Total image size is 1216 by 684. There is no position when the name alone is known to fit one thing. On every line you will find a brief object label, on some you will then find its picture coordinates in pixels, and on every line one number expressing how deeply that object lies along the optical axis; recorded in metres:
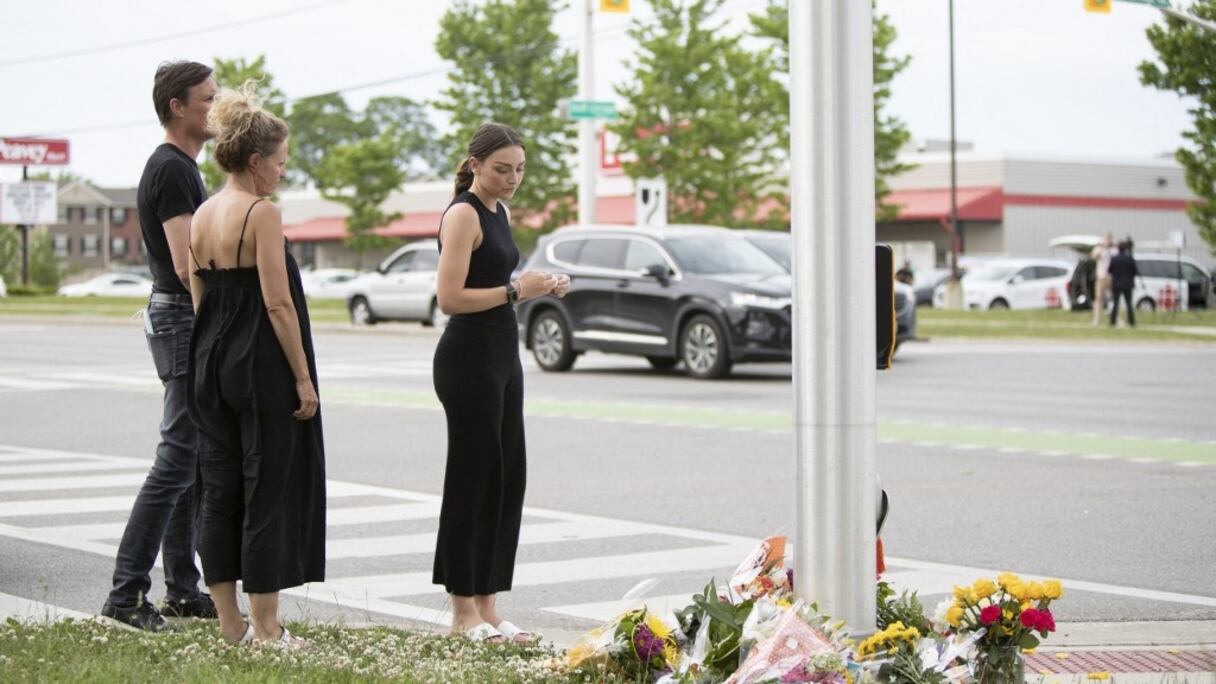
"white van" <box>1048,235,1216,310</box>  43.28
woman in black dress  5.86
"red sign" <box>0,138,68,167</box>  61.19
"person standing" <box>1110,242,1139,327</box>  31.45
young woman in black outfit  6.25
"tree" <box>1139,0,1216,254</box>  33.50
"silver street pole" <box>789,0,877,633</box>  5.08
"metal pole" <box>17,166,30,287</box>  60.31
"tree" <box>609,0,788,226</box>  51.12
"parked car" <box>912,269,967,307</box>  49.94
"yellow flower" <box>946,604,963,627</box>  5.32
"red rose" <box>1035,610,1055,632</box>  5.23
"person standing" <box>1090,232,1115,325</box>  32.84
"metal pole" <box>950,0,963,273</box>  46.41
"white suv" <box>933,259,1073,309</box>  46.53
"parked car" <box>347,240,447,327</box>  33.81
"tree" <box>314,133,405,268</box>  69.94
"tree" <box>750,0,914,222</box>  51.34
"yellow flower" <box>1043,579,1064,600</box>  5.27
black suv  20.08
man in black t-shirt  6.60
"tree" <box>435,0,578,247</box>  57.59
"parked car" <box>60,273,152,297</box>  74.69
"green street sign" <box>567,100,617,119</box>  30.69
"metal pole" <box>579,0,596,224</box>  33.38
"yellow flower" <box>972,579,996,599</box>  5.35
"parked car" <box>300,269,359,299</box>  65.31
